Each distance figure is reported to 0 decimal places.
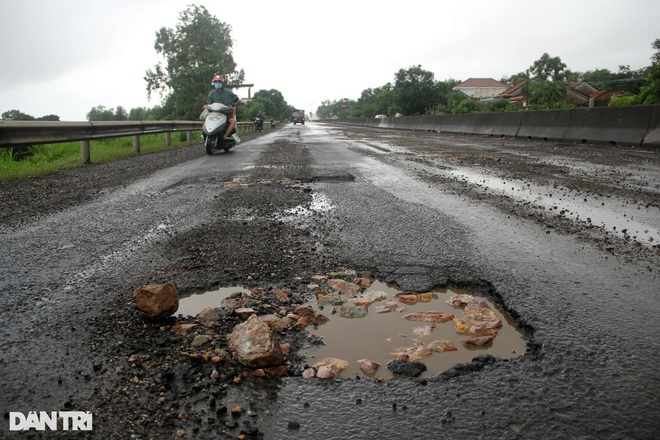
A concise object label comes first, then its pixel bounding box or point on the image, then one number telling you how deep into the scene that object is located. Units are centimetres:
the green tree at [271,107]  7153
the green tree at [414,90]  8606
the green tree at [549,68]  12000
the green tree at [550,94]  6119
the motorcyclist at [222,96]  1188
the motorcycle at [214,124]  1151
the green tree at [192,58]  4600
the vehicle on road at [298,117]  8144
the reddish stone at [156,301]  225
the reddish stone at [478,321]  222
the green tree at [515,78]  13138
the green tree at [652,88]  3634
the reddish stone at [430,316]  236
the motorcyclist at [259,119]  3478
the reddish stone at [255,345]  187
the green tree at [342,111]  16185
